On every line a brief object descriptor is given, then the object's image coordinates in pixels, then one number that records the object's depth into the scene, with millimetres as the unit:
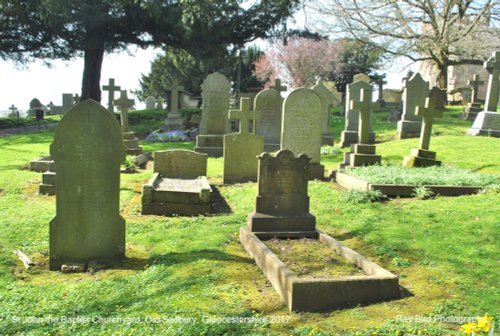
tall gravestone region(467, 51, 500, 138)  16062
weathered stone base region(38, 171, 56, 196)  10062
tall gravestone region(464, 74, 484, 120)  21969
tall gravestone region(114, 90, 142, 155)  15898
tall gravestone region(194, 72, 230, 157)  16484
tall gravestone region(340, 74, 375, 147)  17453
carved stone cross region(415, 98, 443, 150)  11055
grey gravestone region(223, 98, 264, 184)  11531
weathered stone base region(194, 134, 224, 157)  16188
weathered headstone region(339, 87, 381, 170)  11500
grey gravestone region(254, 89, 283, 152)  15680
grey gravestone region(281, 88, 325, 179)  11125
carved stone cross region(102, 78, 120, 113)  19045
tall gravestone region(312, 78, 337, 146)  17828
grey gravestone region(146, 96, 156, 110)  42653
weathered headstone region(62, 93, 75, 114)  34062
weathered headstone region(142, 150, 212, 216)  8516
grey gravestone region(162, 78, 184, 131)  23678
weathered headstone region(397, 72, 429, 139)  17703
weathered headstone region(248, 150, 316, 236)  6816
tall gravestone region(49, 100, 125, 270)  5781
